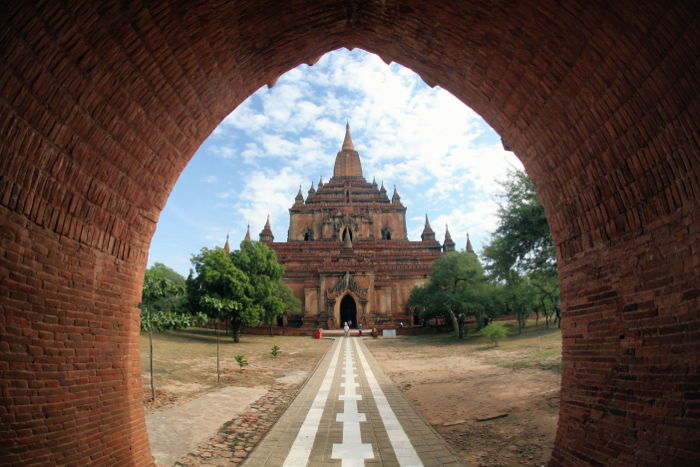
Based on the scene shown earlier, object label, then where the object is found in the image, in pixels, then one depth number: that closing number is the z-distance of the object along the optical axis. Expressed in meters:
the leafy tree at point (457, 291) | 29.12
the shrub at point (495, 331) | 22.95
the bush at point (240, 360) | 14.83
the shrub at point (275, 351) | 20.67
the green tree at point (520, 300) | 28.08
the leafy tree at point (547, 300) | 27.36
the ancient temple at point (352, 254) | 43.22
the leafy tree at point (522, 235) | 12.04
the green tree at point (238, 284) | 28.14
